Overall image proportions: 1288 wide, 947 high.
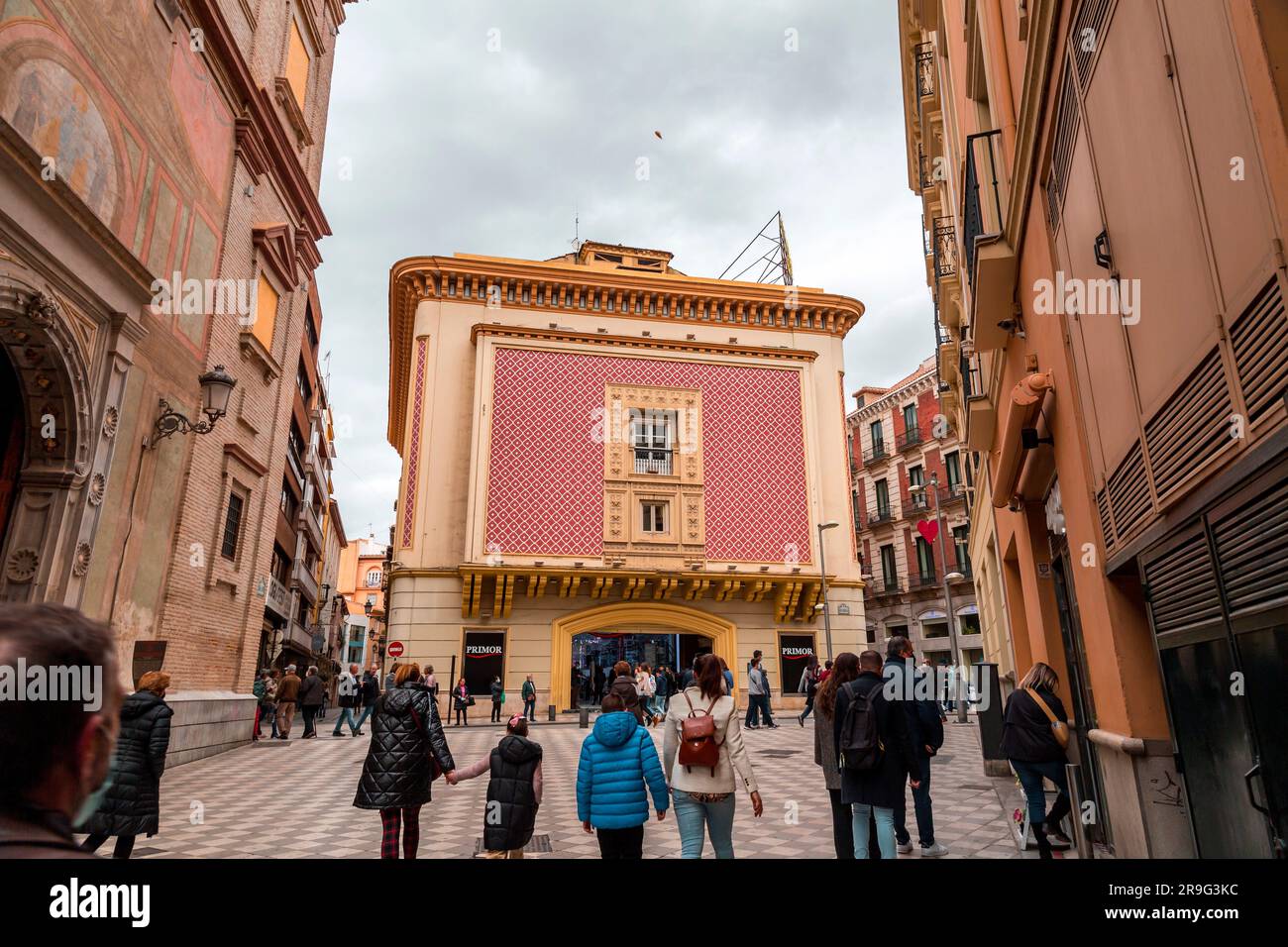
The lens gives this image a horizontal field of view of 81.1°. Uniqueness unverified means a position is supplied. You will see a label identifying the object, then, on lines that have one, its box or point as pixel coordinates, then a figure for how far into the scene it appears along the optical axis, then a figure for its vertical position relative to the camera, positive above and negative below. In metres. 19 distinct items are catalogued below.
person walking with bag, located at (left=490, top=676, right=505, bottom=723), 22.48 -0.34
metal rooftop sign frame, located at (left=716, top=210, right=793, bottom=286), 31.28 +16.99
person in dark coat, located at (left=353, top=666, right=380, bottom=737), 20.64 -0.07
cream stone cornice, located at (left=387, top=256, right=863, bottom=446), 26.78 +13.97
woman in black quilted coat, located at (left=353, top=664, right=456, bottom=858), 5.54 -0.54
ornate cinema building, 24.30 +6.90
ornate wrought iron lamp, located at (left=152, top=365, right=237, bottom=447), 10.87 +4.02
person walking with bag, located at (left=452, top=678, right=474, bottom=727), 20.98 -0.39
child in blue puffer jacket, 4.73 -0.60
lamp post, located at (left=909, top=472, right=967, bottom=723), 20.54 -0.06
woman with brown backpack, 4.96 -0.57
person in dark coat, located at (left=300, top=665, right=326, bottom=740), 17.23 -0.22
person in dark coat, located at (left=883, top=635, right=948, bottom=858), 6.11 -0.36
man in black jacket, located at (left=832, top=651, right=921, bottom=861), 5.05 -0.59
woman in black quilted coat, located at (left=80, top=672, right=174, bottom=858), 5.39 -0.62
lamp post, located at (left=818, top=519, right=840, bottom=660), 25.17 +3.71
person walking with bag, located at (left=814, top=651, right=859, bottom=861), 5.62 -0.42
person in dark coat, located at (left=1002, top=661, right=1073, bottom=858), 5.95 -0.47
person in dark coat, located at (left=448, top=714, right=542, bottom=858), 5.23 -0.73
